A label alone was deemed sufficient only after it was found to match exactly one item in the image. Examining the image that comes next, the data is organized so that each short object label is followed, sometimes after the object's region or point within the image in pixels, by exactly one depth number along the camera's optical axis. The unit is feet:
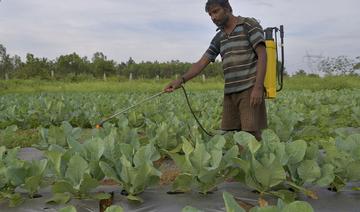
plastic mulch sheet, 7.59
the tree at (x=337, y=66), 81.66
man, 9.99
